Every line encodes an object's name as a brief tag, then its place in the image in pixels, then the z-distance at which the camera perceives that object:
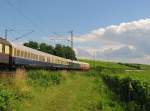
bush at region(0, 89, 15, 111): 7.31
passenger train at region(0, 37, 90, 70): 13.39
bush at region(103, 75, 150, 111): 9.91
